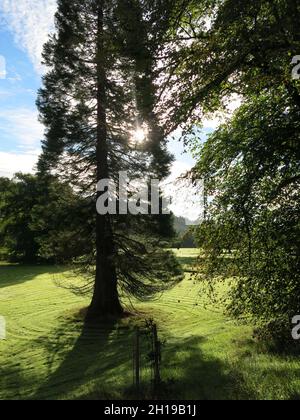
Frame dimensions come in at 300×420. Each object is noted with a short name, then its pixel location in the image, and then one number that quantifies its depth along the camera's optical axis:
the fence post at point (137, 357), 7.98
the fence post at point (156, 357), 8.03
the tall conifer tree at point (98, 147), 19.33
